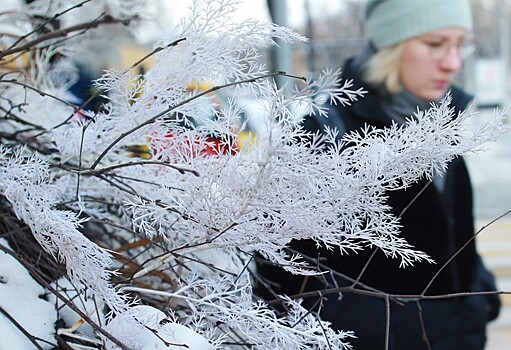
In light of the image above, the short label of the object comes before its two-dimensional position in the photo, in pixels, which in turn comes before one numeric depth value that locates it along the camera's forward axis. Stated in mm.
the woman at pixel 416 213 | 2232
